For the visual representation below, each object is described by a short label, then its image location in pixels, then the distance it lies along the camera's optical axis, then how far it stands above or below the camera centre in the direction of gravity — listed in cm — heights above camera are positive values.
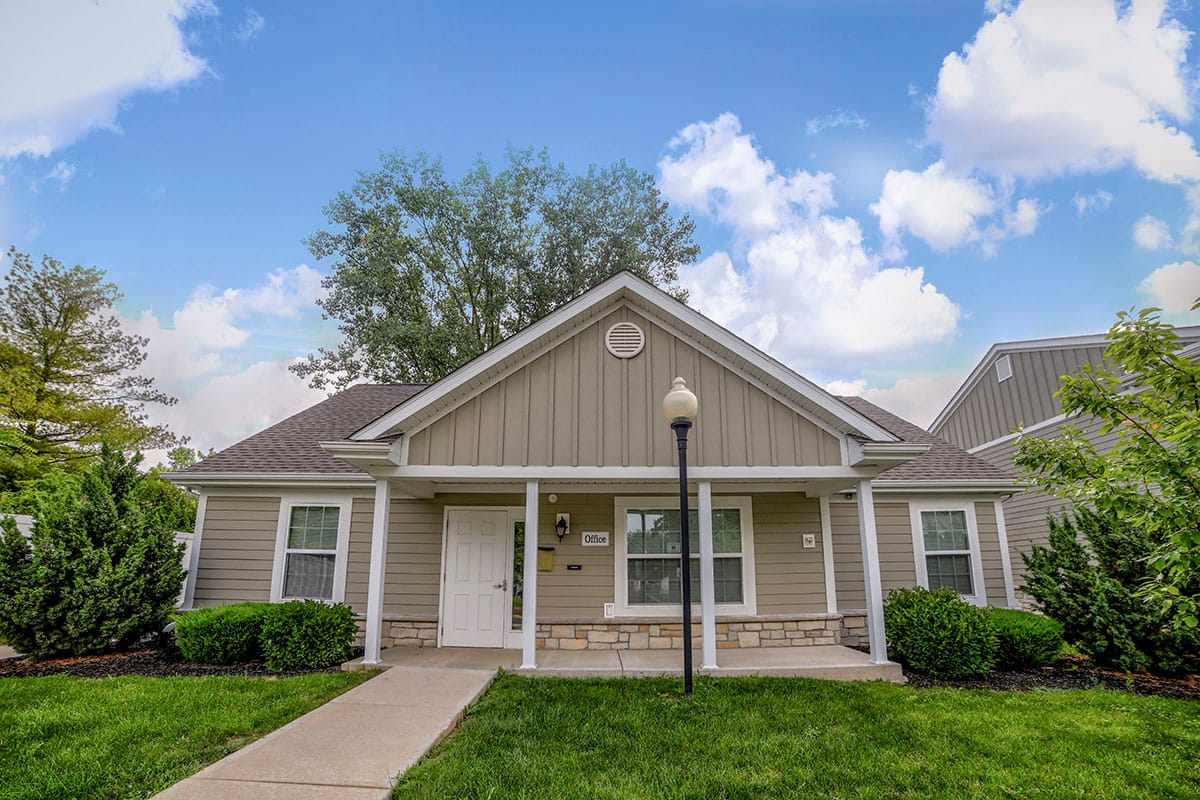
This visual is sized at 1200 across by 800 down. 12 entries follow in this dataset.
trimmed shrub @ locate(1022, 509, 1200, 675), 663 -85
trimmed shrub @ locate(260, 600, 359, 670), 675 -133
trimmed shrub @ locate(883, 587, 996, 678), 647 -123
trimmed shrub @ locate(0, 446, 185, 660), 686 -58
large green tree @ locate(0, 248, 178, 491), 1549 +463
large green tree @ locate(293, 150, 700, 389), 1820 +925
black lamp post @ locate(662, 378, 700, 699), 566 +94
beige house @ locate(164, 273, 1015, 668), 690 +34
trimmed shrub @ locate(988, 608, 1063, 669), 693 -137
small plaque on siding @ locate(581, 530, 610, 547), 831 -16
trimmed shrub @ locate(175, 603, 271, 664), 695 -133
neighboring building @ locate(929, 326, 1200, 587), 1089 +269
